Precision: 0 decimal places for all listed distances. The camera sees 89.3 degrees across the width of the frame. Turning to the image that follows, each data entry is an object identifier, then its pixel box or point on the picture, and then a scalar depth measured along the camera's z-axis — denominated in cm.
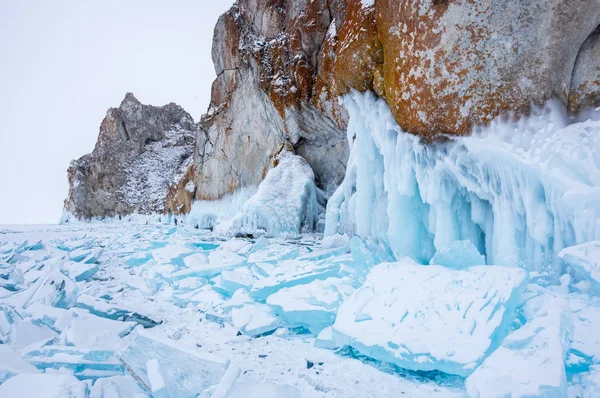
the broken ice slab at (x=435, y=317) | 203
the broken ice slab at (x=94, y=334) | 231
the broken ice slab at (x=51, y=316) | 268
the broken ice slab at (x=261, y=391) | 163
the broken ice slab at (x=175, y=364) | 185
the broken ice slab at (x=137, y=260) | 671
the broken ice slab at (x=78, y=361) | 206
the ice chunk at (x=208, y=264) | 491
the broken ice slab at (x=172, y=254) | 593
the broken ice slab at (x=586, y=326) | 188
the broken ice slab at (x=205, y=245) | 858
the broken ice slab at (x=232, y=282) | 400
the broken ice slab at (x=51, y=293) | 341
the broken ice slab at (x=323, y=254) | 523
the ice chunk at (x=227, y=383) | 163
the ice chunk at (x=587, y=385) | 162
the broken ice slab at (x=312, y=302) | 294
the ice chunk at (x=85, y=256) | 665
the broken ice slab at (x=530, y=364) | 154
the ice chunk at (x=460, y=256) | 287
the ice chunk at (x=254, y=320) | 293
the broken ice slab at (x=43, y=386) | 157
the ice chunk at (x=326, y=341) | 259
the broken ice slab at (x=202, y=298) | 369
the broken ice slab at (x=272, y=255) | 518
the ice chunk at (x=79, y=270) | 528
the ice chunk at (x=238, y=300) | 353
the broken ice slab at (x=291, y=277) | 367
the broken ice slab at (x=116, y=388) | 178
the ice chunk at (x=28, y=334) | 239
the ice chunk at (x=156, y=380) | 176
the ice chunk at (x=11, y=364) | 178
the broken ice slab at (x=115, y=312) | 312
